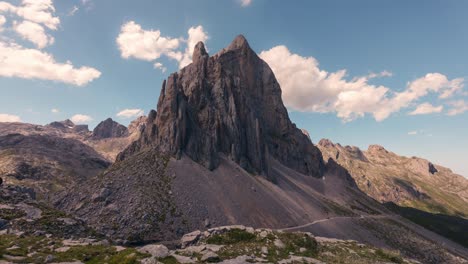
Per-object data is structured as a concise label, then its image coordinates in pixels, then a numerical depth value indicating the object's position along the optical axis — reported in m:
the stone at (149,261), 23.30
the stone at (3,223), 38.44
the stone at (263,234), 42.72
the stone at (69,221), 47.34
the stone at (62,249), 28.03
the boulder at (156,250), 27.27
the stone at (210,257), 29.84
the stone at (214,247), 34.66
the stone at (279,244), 38.81
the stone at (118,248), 28.38
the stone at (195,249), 32.69
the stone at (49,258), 24.14
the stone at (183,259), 27.05
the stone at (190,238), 47.50
